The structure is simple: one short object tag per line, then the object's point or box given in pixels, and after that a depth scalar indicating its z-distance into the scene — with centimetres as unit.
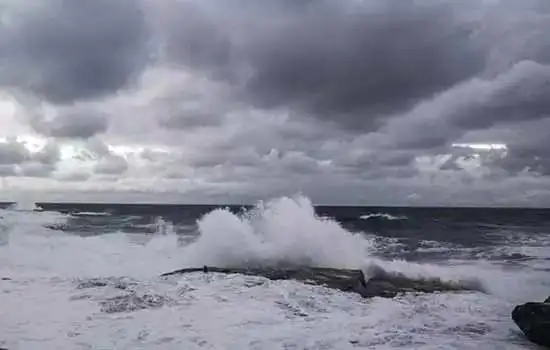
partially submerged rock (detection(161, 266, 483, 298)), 1270
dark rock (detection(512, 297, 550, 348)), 862
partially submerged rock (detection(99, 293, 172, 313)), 1058
